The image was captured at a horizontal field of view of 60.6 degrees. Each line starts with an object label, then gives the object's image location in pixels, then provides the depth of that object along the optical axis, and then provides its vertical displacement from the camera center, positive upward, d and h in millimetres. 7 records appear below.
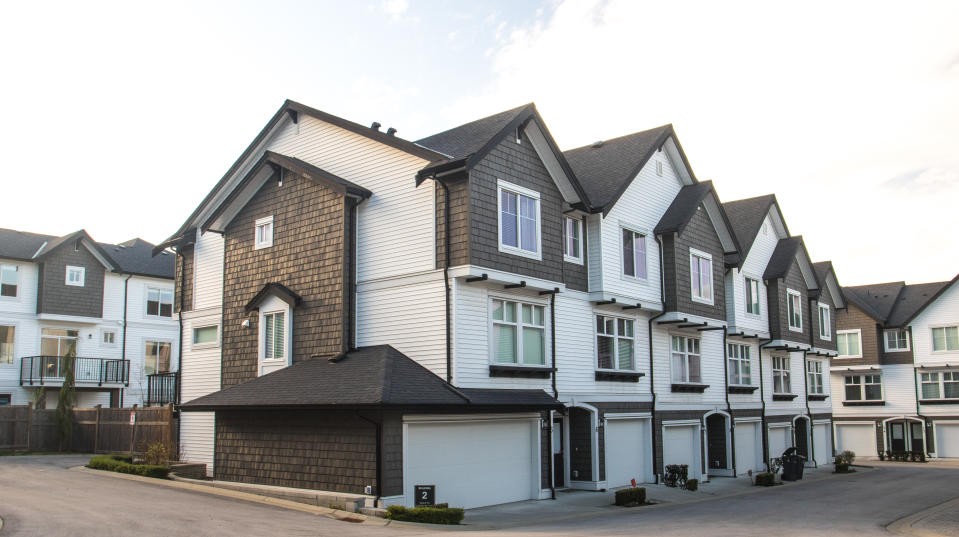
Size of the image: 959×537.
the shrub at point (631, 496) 21328 -2951
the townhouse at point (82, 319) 35938 +3127
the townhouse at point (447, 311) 19656 +2053
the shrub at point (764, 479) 28609 -3347
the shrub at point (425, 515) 16812 -2658
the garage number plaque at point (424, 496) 18109 -2446
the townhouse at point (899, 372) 47281 +534
